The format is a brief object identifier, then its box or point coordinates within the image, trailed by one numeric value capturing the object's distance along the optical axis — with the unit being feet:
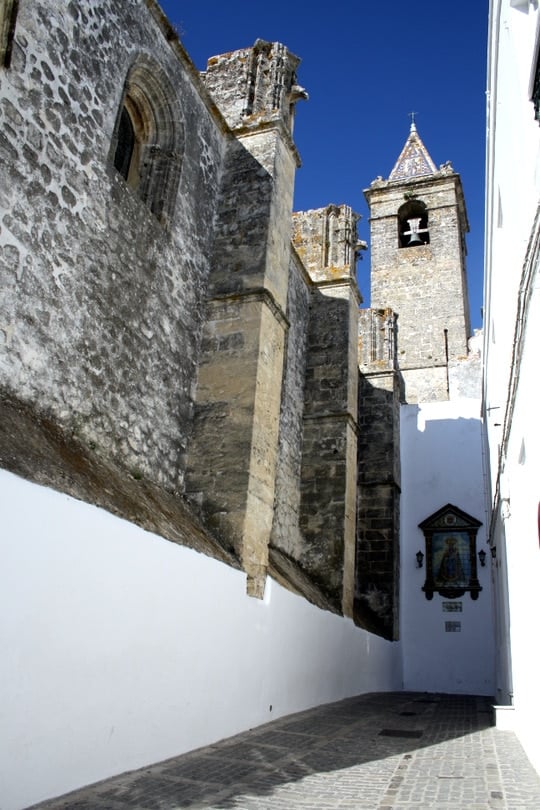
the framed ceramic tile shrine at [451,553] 47.93
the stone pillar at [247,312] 22.66
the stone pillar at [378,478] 45.39
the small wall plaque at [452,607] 47.34
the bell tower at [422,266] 71.05
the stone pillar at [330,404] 35.73
